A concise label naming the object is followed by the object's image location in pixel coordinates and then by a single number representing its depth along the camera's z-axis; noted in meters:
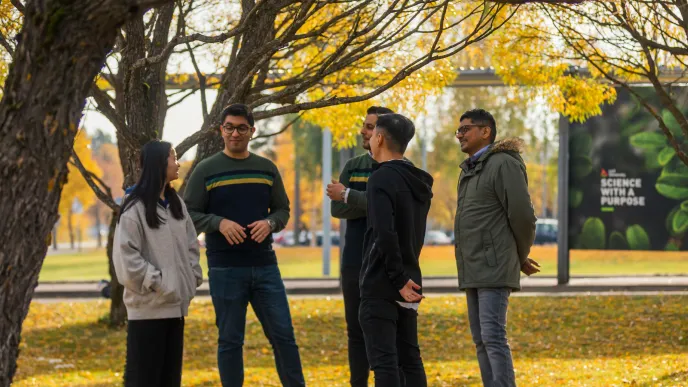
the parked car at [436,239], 61.87
